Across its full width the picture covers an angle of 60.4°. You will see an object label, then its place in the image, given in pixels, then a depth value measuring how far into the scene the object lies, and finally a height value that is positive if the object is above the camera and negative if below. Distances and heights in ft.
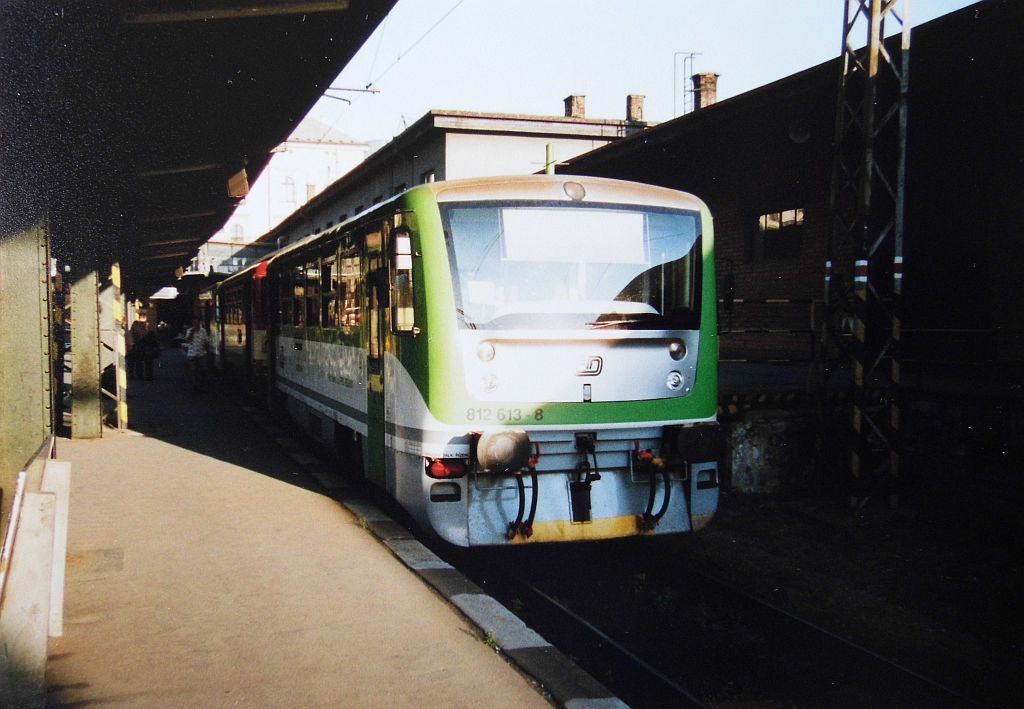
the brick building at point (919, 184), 34.06 +6.15
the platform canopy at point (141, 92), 19.53 +6.75
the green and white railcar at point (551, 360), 19.95 -1.08
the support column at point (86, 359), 39.60 -1.97
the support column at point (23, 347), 19.54 -0.70
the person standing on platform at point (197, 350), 61.34 -2.42
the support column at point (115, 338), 42.86 -1.12
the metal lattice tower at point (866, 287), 28.94 +0.85
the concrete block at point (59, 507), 12.43 -2.72
